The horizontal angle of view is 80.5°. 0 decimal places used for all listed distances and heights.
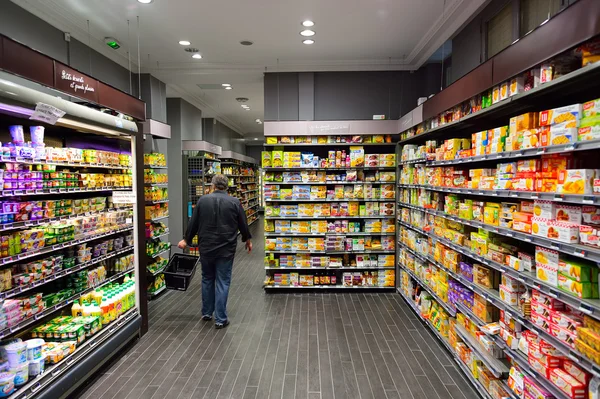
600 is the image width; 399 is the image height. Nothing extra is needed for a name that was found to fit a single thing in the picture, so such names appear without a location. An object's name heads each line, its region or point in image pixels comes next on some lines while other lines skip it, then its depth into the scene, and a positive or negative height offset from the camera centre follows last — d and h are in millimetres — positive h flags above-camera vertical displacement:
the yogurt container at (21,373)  2762 -1531
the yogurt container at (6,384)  2621 -1529
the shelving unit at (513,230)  2246 -426
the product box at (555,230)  2273 -346
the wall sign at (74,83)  3150 +924
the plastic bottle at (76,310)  3732 -1378
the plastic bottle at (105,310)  3892 -1448
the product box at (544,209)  2514 -218
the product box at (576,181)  2145 -11
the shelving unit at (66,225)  2965 -470
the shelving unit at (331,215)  6551 -662
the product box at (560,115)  2207 +426
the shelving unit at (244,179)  13279 +16
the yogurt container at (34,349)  2949 -1425
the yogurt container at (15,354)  2785 -1381
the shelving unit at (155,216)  6070 -656
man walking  4938 -796
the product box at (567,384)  2199 -1307
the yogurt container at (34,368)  2938 -1564
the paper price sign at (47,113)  2912 +561
